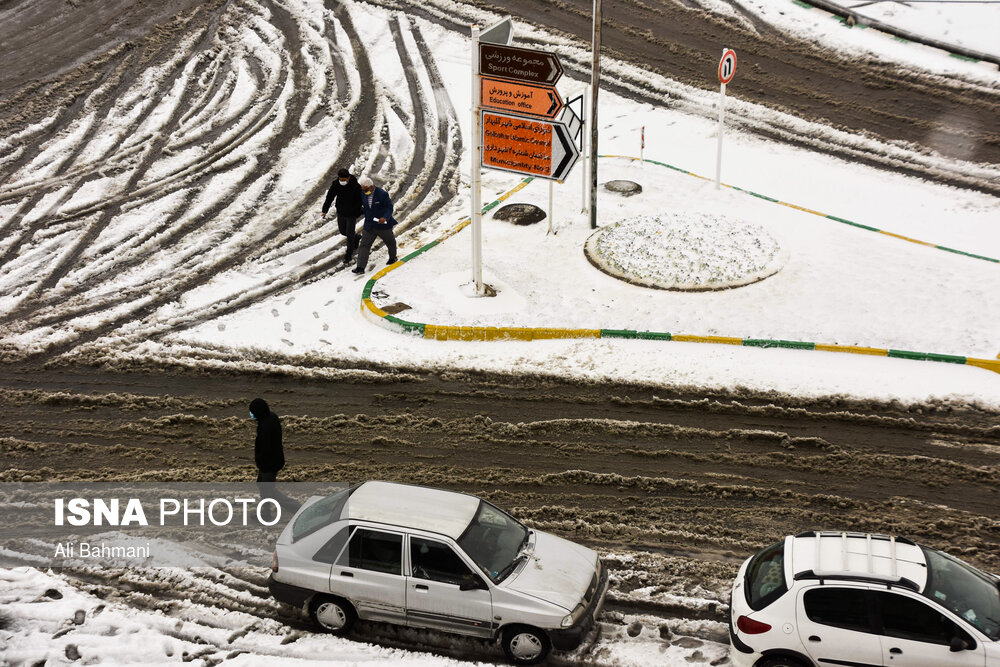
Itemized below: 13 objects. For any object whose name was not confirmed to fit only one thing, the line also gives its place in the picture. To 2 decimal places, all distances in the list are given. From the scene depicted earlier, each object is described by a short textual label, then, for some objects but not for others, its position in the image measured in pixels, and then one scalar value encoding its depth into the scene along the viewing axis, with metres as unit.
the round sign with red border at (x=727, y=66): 17.33
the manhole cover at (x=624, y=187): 18.03
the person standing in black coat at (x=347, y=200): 15.42
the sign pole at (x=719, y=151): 17.23
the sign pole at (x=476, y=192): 13.52
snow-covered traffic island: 14.80
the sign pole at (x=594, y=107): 15.57
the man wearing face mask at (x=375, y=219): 14.84
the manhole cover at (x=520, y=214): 17.03
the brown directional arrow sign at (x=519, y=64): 13.37
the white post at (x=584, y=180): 17.09
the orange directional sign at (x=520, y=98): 13.55
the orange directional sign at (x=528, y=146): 13.87
